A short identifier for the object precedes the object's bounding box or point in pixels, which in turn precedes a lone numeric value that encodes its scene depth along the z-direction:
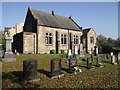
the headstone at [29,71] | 5.58
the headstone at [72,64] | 8.02
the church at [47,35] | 21.78
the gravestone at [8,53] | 11.20
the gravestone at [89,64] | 9.27
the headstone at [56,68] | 6.55
